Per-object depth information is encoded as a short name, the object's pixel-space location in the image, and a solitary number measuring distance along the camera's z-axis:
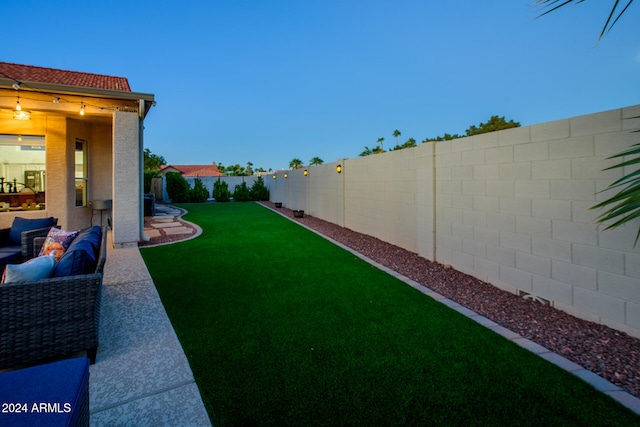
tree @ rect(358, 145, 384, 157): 32.66
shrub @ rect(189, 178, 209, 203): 20.83
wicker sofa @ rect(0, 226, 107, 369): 2.50
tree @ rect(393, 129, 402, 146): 33.42
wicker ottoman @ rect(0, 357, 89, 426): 1.30
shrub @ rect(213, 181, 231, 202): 21.34
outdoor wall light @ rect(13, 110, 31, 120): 6.32
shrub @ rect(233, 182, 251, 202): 21.70
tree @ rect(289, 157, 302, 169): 48.59
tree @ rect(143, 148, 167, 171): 48.49
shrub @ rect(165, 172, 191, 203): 20.33
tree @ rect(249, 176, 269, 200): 21.97
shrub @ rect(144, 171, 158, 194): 19.50
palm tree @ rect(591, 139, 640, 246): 1.58
